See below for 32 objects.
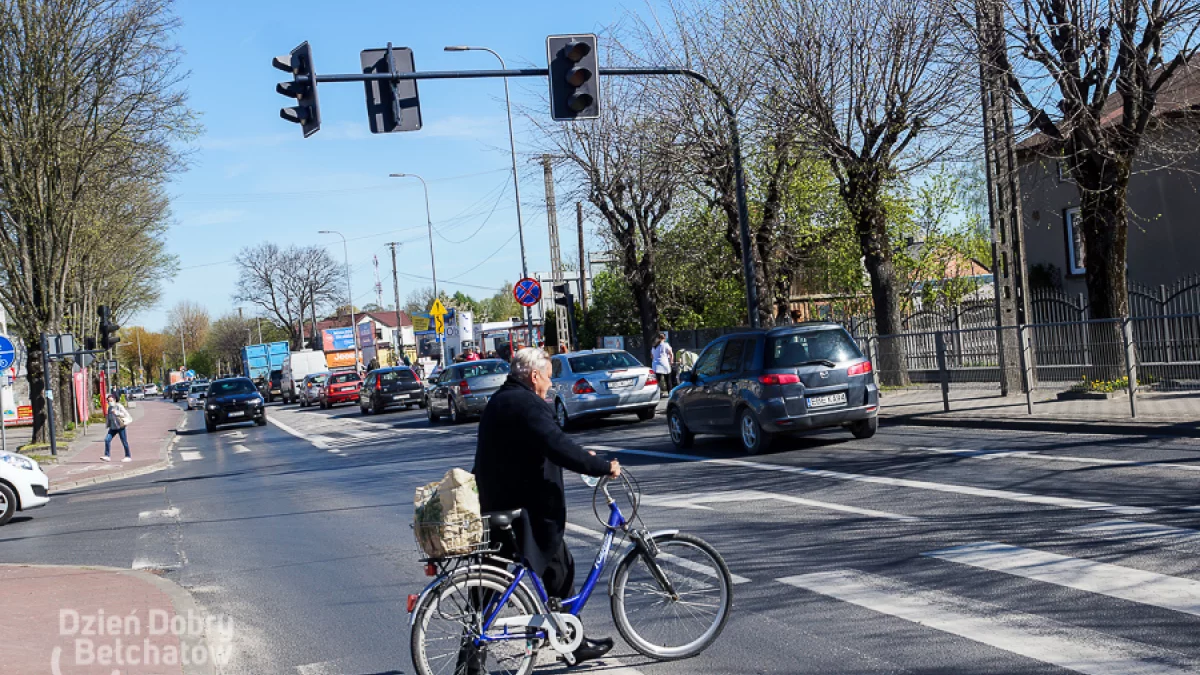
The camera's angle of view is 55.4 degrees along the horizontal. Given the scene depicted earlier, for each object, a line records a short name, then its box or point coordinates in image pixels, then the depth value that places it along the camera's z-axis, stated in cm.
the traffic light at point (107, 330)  3188
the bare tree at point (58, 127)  3033
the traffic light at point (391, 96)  1441
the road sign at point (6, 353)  2336
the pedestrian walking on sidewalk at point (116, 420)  2664
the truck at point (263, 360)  8231
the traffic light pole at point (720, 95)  1426
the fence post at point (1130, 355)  1517
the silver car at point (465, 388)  2998
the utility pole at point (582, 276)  4493
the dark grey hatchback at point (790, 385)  1483
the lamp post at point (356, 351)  7938
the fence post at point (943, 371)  1866
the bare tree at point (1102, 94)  1614
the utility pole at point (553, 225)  3503
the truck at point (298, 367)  6988
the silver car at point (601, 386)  2233
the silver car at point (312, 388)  5856
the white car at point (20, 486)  1548
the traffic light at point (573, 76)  1477
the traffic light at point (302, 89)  1354
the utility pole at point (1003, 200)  1719
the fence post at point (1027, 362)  1711
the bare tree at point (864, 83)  2116
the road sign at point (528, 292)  3102
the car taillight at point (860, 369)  1512
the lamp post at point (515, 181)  3994
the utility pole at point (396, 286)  7321
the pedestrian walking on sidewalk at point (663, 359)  3177
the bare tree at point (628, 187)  3133
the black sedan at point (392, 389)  4094
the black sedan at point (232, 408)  4012
